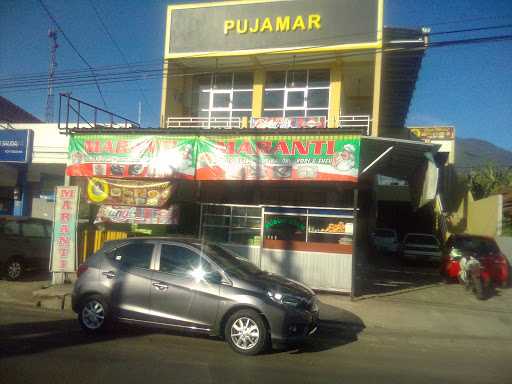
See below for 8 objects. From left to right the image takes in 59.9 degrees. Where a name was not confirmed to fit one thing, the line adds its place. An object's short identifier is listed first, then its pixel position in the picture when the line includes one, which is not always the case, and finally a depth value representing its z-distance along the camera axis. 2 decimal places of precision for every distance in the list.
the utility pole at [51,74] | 15.27
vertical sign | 11.38
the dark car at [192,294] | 6.27
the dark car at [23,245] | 11.68
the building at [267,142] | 11.40
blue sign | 18.56
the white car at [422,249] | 17.92
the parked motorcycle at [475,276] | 11.45
